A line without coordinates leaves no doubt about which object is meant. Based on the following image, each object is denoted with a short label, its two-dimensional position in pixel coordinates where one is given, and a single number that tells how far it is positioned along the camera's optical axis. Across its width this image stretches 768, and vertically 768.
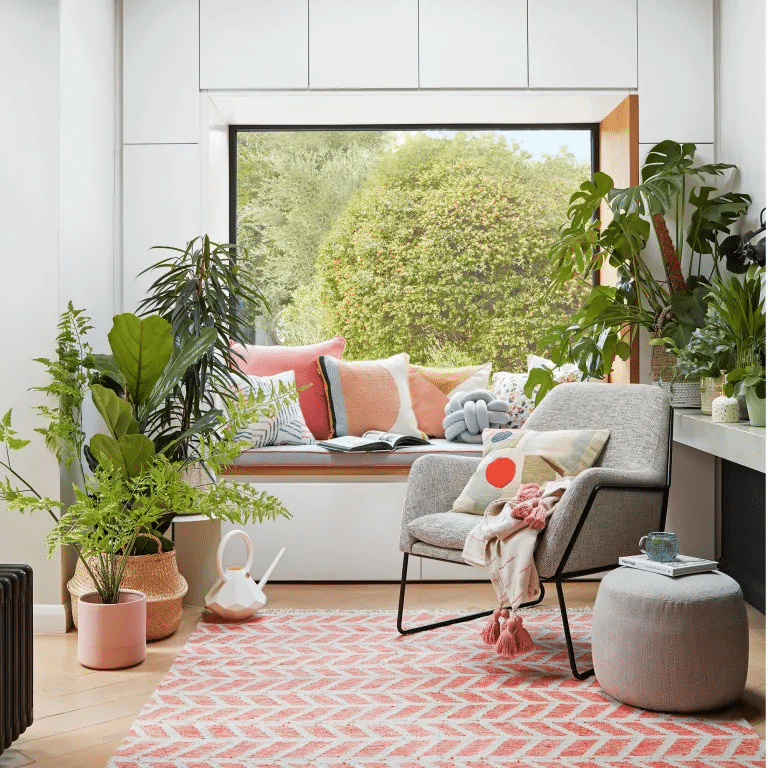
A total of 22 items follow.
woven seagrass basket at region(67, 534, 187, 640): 3.21
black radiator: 2.16
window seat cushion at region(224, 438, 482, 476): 4.00
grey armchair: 2.86
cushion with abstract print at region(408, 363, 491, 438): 4.56
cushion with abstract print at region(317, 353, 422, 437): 4.36
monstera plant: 3.79
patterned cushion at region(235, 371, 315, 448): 4.12
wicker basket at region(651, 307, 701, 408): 3.69
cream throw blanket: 2.86
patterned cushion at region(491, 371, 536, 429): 4.42
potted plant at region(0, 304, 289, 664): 2.85
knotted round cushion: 4.29
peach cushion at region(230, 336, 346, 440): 4.41
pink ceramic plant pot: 2.94
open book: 4.00
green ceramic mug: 2.64
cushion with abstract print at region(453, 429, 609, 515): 3.21
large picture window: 4.92
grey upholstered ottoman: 2.44
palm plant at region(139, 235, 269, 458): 3.53
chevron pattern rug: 2.27
